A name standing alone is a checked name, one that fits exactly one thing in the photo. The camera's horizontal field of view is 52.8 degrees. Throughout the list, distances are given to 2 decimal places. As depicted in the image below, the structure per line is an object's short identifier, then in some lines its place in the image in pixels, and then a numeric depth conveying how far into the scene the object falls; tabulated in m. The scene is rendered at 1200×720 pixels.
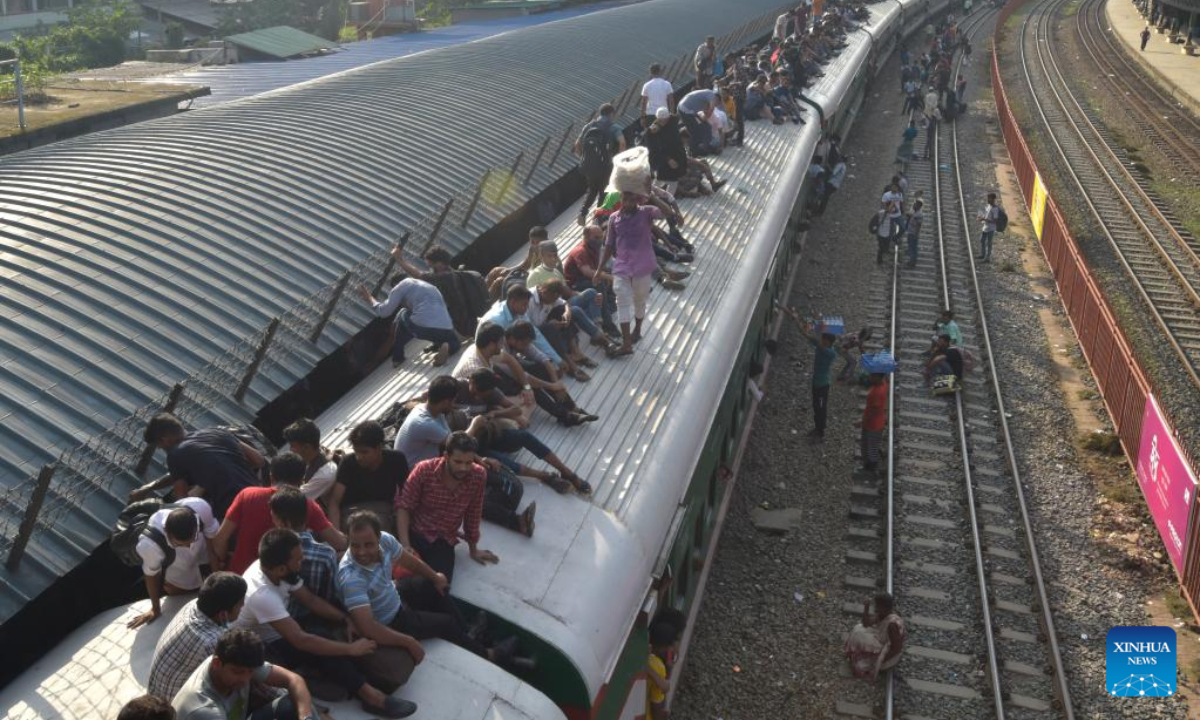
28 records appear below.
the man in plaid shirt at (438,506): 6.76
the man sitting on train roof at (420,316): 9.98
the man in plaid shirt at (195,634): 5.33
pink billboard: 12.41
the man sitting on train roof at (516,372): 8.33
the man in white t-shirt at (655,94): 17.12
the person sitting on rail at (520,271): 10.91
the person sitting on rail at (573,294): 10.34
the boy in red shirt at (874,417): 14.27
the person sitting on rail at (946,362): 17.03
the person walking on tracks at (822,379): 15.16
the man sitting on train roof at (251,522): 6.30
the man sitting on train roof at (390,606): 5.81
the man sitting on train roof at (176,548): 6.23
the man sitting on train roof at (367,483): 6.86
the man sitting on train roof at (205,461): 6.88
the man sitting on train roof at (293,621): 5.53
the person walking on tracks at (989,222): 22.98
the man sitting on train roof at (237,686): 4.91
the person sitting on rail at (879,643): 10.67
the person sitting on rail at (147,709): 4.59
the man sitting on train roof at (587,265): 11.04
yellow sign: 24.73
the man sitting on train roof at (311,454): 6.71
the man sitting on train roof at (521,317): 8.98
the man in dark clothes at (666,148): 15.02
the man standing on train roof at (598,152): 14.51
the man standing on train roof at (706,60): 22.22
